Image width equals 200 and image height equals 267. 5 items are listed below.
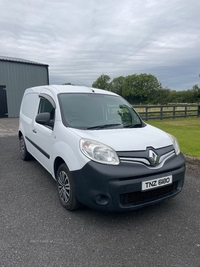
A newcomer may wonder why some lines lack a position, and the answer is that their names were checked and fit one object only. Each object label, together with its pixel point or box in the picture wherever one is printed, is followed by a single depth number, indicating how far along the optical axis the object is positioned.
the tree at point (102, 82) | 84.06
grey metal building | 14.96
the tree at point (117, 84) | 85.06
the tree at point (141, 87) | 73.88
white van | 2.38
